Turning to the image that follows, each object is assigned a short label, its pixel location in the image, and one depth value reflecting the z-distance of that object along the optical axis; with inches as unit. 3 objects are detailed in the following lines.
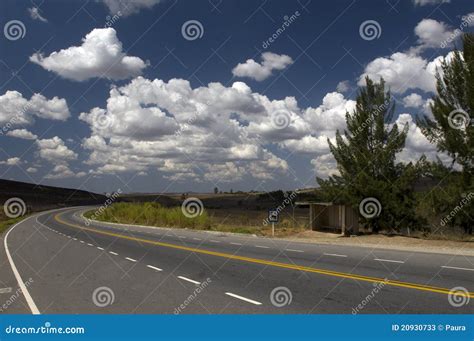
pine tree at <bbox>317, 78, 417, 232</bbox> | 1017.5
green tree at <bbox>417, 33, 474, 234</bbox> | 870.4
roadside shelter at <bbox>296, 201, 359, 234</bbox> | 1117.1
